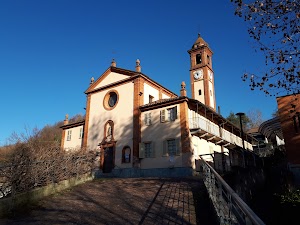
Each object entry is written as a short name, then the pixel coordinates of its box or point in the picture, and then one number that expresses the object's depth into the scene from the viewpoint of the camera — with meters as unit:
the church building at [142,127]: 20.48
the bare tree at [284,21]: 6.36
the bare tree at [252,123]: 55.65
